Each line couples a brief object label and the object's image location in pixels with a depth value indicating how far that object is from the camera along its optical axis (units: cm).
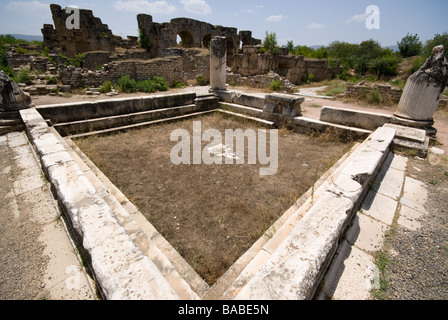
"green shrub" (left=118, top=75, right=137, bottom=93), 1120
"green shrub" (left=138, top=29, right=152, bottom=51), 1867
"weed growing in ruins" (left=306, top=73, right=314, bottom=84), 1712
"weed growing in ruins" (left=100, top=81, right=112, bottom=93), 1073
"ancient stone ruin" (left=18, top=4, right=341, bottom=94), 1245
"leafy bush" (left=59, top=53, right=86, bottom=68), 1222
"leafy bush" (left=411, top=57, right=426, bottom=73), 1508
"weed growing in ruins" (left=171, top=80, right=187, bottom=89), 1356
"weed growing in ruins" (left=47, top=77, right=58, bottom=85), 1105
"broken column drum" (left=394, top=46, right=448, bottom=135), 408
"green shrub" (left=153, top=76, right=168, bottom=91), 1211
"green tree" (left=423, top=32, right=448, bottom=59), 1889
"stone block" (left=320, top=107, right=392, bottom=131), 485
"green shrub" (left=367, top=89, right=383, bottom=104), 993
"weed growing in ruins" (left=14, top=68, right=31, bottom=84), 1018
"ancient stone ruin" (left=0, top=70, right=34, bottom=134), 436
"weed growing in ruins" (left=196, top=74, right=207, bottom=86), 1469
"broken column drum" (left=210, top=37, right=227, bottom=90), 771
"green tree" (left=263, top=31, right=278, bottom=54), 1556
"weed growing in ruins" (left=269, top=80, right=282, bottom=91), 1288
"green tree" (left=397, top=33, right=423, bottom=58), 2039
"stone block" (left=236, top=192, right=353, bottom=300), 130
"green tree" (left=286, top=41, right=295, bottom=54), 1988
